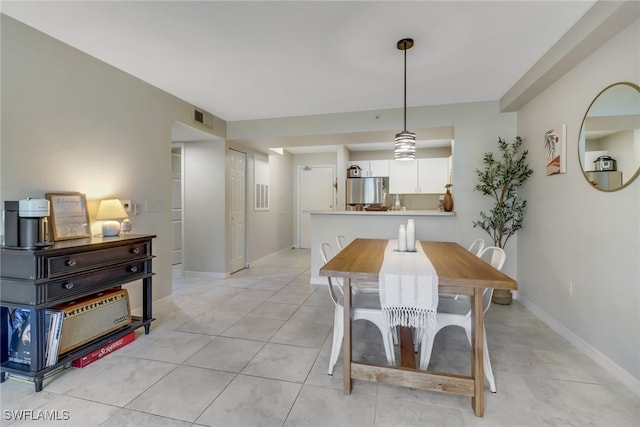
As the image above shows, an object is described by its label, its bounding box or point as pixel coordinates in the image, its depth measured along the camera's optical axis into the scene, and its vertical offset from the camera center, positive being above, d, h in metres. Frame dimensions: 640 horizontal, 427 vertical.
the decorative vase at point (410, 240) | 2.49 -0.30
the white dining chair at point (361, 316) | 1.91 -0.75
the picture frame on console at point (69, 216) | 2.25 -0.11
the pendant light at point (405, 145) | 2.63 +0.54
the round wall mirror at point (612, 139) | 1.86 +0.48
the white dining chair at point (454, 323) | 1.84 -0.77
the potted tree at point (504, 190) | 3.45 +0.19
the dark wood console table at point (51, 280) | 1.83 -0.53
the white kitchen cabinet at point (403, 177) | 6.22 +0.59
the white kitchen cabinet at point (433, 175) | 6.07 +0.63
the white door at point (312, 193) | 7.40 +0.29
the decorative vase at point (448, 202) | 3.78 +0.04
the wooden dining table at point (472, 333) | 1.61 -0.73
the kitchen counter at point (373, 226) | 3.86 -0.30
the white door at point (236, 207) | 4.88 -0.06
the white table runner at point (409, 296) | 1.62 -0.52
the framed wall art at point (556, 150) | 2.62 +0.52
